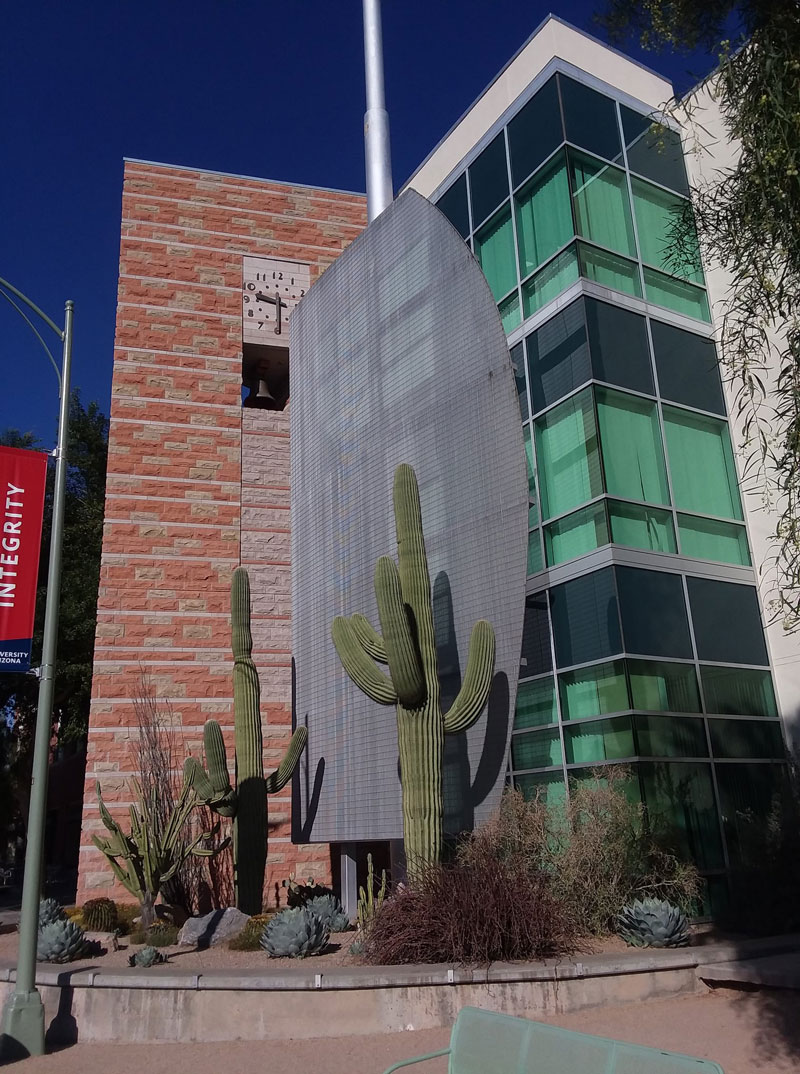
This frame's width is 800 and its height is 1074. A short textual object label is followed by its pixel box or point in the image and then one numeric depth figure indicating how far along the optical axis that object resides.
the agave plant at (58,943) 10.57
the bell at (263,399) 20.50
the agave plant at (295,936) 10.00
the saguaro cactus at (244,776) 13.30
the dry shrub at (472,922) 8.88
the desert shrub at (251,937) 11.24
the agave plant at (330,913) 12.18
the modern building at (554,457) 12.53
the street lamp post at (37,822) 8.34
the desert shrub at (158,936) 12.05
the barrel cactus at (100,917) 13.83
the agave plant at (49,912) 12.13
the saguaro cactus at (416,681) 10.68
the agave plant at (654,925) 9.43
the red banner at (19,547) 9.26
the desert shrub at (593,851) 10.17
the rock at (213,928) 11.96
